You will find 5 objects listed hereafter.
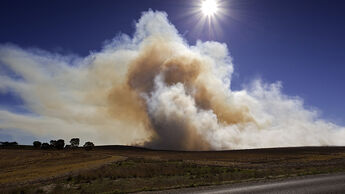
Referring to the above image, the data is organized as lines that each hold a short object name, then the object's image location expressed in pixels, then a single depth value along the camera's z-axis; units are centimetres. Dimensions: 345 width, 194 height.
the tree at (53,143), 10446
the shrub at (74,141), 11538
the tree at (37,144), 10619
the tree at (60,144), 10424
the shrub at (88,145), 10425
